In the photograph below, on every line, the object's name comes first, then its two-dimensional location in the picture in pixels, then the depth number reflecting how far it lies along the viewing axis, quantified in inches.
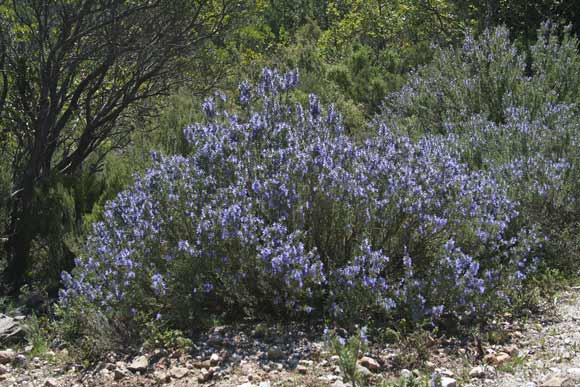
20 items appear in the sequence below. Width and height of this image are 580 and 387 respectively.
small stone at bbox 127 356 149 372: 145.6
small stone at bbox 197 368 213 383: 137.3
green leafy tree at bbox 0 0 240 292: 233.8
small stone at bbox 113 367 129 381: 143.6
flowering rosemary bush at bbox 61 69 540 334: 150.5
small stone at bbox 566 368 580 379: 125.2
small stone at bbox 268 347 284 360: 144.6
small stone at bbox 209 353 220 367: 142.9
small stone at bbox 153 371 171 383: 139.6
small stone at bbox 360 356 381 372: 137.5
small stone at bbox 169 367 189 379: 140.1
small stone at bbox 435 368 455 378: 135.9
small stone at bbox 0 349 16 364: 161.5
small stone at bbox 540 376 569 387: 113.5
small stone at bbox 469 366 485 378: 135.8
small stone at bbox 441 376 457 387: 127.1
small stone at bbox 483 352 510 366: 139.8
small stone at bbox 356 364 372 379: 131.0
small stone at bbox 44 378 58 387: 145.9
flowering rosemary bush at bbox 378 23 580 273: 196.1
